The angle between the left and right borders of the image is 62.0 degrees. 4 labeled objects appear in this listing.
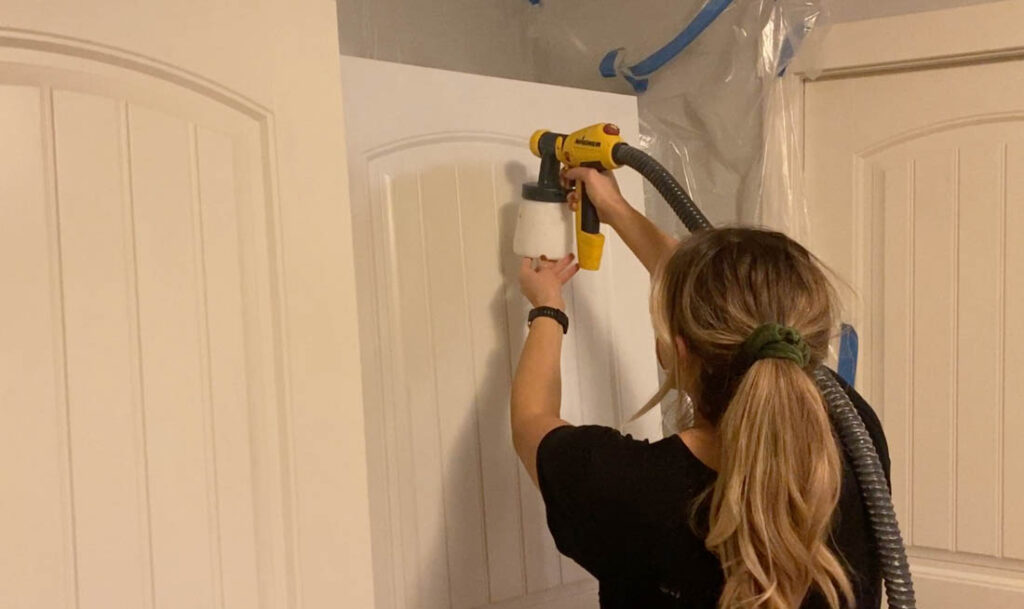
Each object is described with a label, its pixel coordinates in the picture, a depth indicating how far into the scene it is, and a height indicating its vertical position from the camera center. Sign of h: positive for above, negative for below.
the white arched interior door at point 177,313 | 0.72 -0.02
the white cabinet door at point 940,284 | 1.53 -0.04
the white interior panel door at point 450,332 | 1.13 -0.08
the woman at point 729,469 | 0.83 -0.20
